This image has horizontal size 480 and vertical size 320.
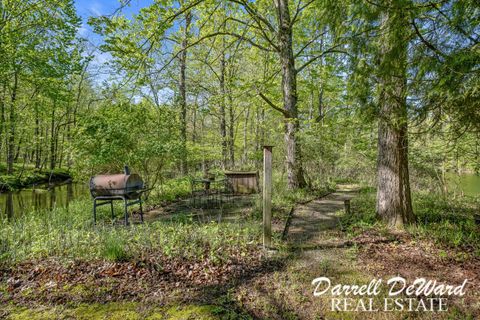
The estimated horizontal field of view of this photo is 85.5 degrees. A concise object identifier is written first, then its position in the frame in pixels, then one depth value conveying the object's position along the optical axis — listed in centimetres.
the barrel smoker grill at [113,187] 511
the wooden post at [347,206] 573
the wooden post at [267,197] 401
